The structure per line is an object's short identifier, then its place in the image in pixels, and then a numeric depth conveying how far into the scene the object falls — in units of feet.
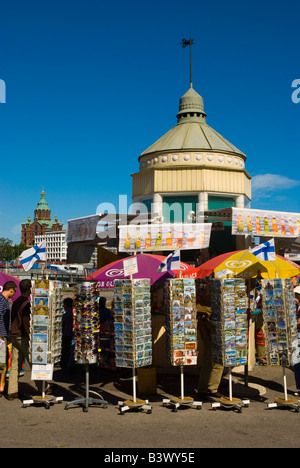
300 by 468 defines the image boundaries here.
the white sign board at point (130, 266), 24.15
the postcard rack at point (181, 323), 23.25
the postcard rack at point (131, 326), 22.67
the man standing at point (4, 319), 24.71
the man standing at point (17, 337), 24.59
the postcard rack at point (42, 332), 23.00
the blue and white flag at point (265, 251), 25.73
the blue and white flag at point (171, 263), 25.57
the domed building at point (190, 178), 55.06
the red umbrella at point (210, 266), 29.92
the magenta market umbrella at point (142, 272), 29.12
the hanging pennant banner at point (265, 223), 41.34
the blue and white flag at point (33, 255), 26.94
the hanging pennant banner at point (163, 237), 40.83
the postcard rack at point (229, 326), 22.59
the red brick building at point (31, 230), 639.76
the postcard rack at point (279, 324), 22.93
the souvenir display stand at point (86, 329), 23.04
